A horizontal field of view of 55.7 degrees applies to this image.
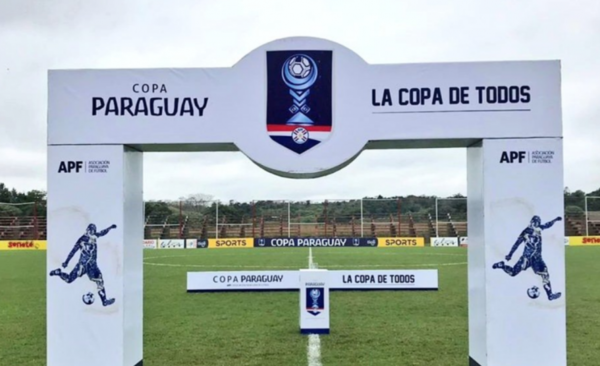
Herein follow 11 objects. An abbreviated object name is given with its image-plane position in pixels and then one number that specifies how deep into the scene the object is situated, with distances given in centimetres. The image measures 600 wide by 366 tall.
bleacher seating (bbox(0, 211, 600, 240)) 3928
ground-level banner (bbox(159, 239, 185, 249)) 3753
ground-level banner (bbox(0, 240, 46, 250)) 3644
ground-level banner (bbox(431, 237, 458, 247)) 3588
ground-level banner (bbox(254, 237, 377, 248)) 3434
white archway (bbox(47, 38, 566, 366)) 435
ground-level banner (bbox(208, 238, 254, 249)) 3728
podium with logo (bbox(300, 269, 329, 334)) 754
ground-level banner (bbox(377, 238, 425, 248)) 3603
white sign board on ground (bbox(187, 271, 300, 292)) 1184
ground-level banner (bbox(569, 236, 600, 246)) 3641
